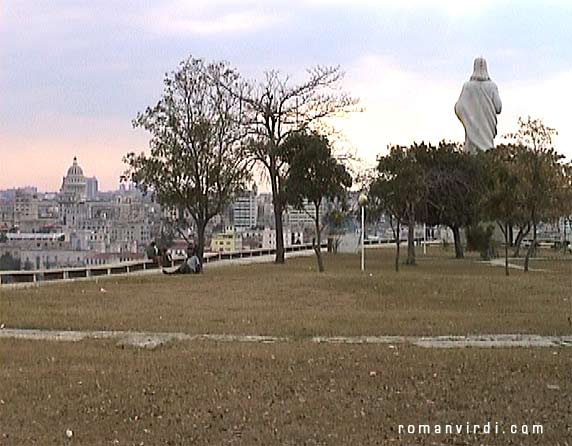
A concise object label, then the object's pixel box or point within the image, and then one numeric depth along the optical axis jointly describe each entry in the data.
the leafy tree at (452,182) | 41.81
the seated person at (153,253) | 34.62
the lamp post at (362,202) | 36.37
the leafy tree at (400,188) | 36.47
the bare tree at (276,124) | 37.72
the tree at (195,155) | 35.53
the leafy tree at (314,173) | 33.81
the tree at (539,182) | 31.02
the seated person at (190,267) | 29.34
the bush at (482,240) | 44.47
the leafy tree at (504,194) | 31.44
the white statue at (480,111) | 64.75
